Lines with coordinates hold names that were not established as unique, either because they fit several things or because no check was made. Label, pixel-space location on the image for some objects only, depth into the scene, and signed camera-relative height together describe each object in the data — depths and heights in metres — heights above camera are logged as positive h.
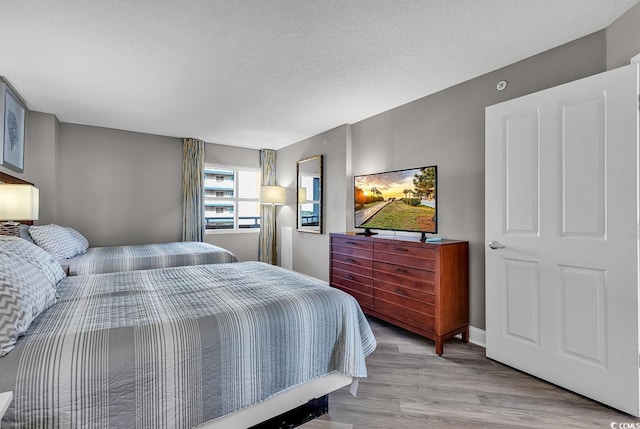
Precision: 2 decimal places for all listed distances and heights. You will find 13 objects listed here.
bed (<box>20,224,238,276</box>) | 3.03 -0.46
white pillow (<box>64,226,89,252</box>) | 3.54 -0.33
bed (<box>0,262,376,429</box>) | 1.09 -0.60
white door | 1.78 -0.13
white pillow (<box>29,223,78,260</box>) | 3.02 -0.26
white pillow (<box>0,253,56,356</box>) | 1.14 -0.36
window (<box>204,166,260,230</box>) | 5.54 +0.34
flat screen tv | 2.99 +0.17
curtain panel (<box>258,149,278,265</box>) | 5.86 -0.10
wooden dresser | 2.58 -0.65
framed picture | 2.87 +0.93
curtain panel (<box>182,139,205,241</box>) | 5.08 +0.45
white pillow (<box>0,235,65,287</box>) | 1.70 -0.24
